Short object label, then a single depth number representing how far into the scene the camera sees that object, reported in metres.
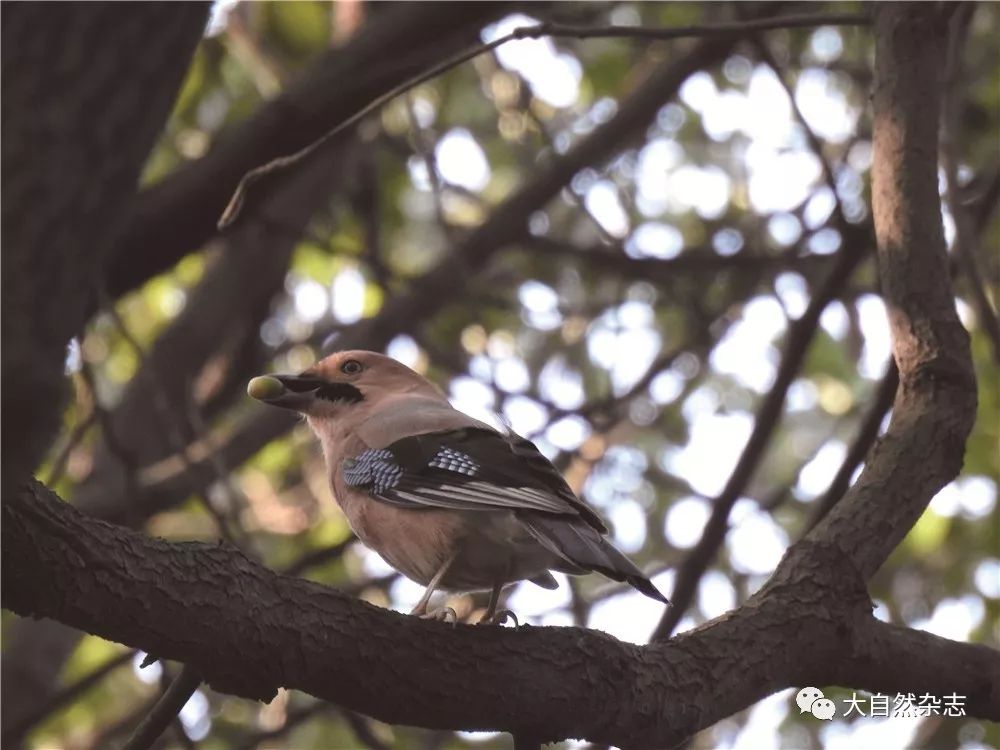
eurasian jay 9.15
